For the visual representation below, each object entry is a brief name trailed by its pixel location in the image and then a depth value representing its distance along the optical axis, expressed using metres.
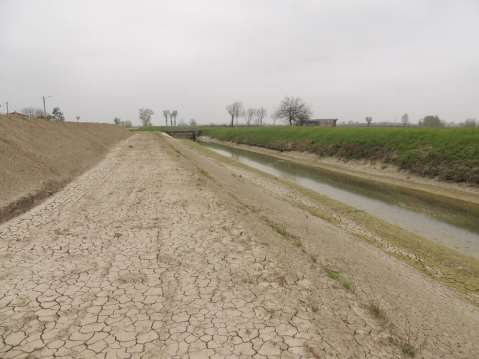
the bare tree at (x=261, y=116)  155.88
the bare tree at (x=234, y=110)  131.00
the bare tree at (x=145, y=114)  146.88
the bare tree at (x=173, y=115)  153.38
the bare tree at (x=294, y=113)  89.56
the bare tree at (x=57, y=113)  86.36
